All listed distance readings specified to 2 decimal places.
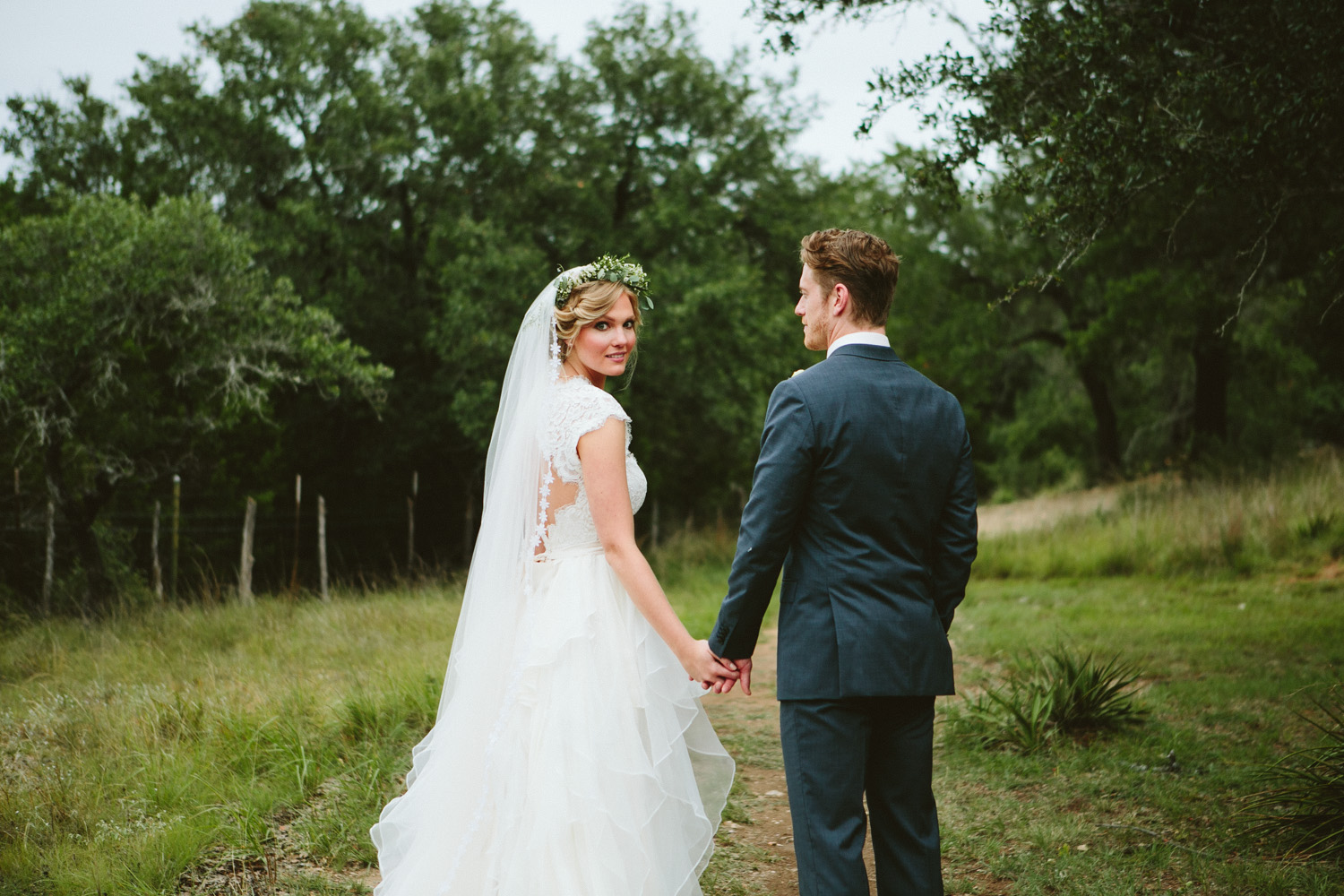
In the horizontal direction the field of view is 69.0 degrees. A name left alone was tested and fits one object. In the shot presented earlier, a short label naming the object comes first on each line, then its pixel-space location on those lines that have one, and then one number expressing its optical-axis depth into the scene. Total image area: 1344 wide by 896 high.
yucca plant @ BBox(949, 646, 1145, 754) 5.35
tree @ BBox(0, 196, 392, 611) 9.38
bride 2.93
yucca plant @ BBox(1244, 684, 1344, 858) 3.88
